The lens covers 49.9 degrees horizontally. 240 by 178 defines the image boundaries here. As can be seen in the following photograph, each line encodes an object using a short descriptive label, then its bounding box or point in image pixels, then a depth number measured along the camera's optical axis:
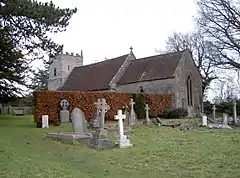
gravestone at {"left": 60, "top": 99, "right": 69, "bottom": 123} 17.83
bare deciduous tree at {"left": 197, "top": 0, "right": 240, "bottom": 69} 26.22
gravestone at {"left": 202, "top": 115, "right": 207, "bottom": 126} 17.86
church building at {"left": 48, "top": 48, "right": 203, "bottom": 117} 28.58
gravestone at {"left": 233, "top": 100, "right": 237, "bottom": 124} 19.82
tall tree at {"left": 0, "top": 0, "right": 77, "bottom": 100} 14.07
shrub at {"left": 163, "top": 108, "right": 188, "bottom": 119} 24.18
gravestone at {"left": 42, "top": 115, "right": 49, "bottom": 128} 16.27
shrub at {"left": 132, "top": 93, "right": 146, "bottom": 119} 23.68
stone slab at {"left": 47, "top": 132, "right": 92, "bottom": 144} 10.82
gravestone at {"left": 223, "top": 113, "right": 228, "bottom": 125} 18.88
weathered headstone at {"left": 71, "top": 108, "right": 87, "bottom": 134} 11.96
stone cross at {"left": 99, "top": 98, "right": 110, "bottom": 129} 10.77
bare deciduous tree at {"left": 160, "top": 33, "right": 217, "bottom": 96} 38.36
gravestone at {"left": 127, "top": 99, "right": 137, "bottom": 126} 17.72
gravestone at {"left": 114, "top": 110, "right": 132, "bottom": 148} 10.08
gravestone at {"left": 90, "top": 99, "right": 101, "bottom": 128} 15.51
